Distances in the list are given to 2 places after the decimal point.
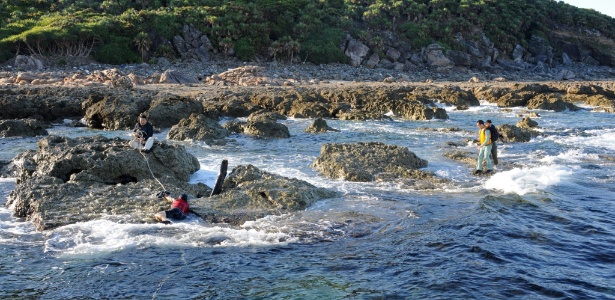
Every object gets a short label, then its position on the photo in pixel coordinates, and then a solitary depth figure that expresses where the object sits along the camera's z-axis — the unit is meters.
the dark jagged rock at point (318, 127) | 26.09
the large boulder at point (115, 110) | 26.41
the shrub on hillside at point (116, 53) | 51.84
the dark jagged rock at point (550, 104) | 36.31
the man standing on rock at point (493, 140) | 16.81
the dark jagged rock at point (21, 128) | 23.16
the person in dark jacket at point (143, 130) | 14.64
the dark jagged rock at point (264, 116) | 25.06
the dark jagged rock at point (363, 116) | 31.02
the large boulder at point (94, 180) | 11.45
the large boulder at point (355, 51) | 63.94
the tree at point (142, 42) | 53.44
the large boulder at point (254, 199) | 11.49
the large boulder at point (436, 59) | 68.09
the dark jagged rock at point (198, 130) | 22.42
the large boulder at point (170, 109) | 26.59
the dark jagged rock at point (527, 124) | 26.74
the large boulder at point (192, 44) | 56.57
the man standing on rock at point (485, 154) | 16.62
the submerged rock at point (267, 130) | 24.08
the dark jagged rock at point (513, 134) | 23.42
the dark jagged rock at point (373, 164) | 15.52
